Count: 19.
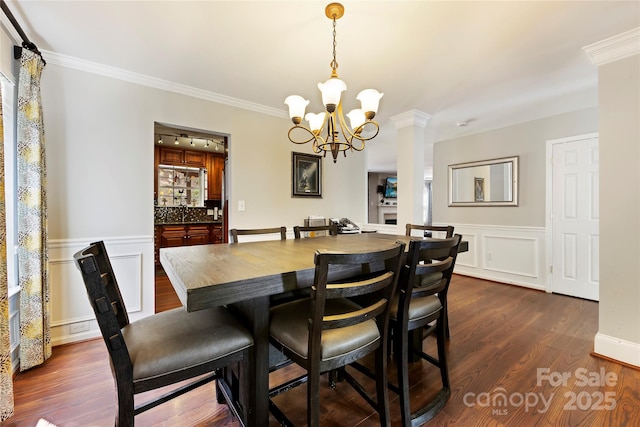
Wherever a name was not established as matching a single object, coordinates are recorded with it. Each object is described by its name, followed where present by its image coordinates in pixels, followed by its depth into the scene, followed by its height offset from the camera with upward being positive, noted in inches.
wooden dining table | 37.9 -10.2
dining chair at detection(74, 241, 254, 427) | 37.8 -20.2
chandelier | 64.4 +27.0
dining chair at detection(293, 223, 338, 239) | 94.6 -5.9
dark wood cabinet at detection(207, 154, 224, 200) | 205.2 +27.0
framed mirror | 155.8 +17.9
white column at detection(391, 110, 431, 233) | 138.9 +24.5
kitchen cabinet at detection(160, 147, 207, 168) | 186.7 +38.6
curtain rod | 66.7 +47.1
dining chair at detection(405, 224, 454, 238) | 91.0 -5.8
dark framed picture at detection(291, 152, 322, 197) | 142.6 +20.0
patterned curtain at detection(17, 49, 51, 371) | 73.7 -1.8
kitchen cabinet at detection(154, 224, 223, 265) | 179.2 -15.3
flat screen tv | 381.1 +35.2
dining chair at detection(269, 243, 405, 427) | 40.4 -19.5
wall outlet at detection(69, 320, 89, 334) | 90.7 -38.0
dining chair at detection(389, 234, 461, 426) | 52.3 -20.3
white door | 128.7 -2.6
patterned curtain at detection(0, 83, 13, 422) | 54.2 -23.8
